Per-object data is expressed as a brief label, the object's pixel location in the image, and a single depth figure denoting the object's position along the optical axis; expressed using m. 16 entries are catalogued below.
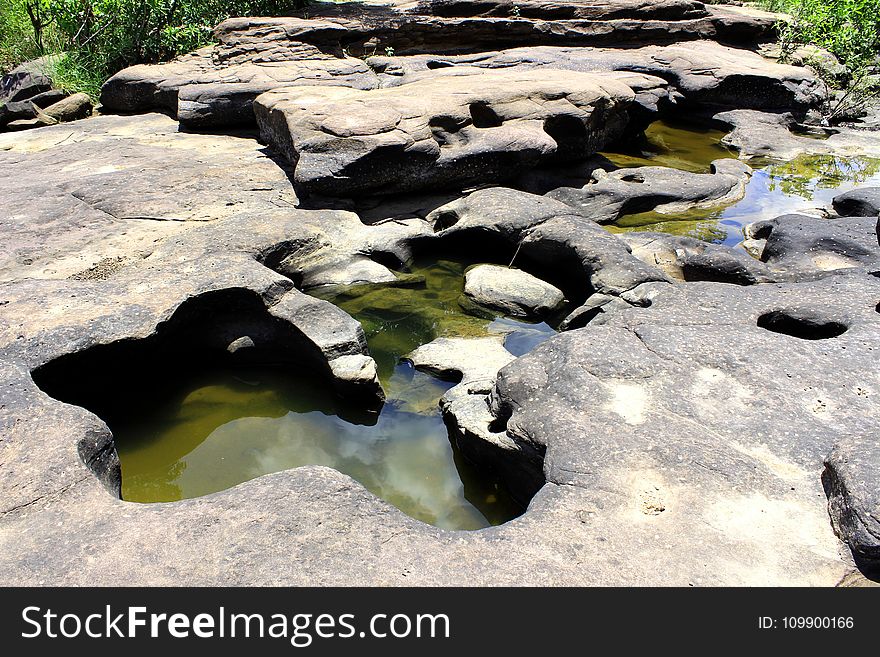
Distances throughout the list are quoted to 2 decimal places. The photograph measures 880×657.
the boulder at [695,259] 5.15
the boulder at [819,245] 5.27
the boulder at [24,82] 9.02
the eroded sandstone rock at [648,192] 7.05
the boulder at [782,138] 9.38
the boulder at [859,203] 6.58
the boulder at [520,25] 10.83
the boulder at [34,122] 8.58
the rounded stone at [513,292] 5.15
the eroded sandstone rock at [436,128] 6.12
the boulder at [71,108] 8.84
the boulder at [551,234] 5.01
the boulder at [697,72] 10.26
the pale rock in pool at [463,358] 4.29
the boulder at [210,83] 7.98
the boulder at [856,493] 2.46
